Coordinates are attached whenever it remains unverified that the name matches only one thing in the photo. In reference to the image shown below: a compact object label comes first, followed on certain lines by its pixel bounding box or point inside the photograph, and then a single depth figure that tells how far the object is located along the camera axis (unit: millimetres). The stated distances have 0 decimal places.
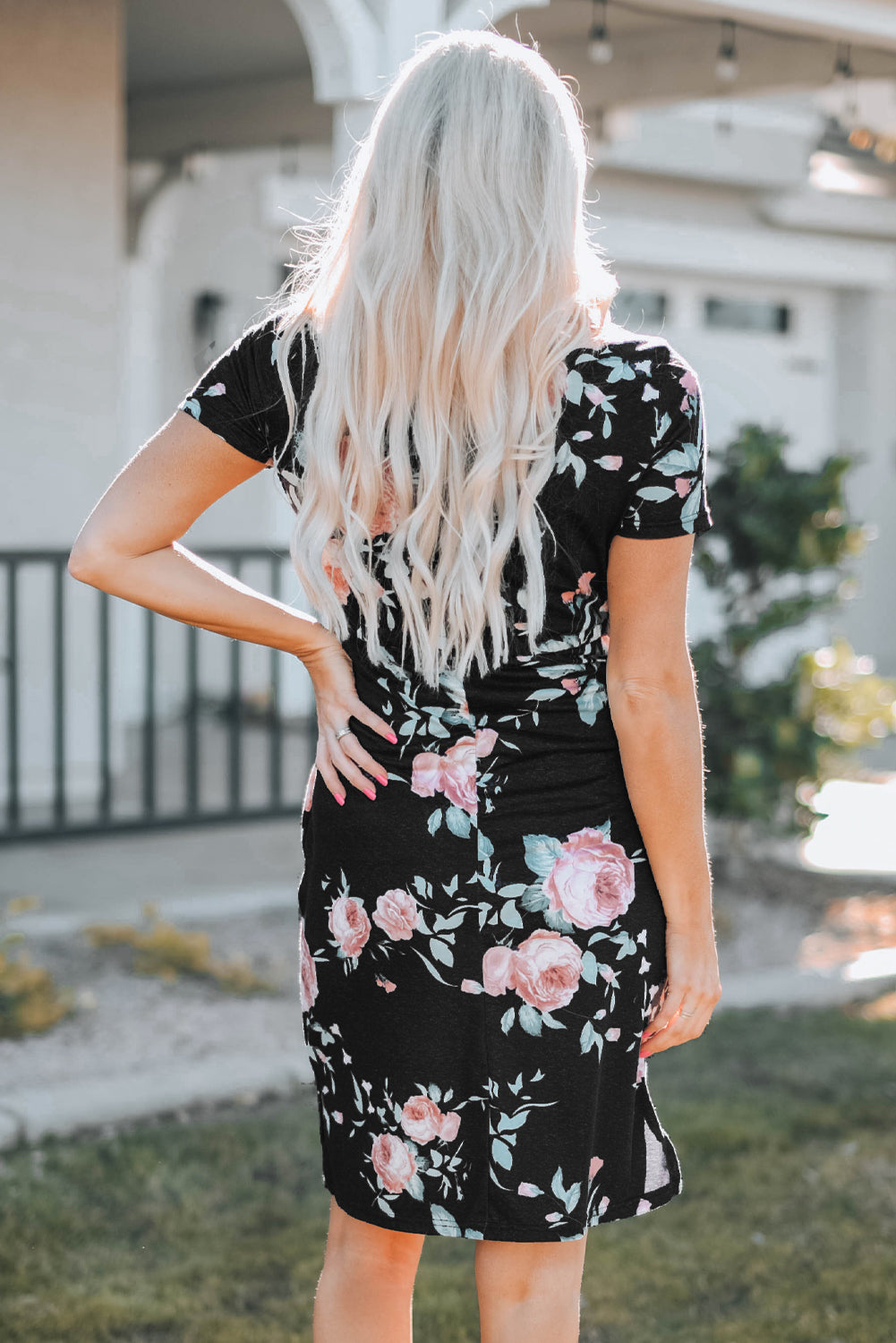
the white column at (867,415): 10367
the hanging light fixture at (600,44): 5609
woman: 1508
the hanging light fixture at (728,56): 5906
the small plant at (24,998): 3672
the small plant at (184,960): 4074
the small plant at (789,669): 4660
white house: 5914
